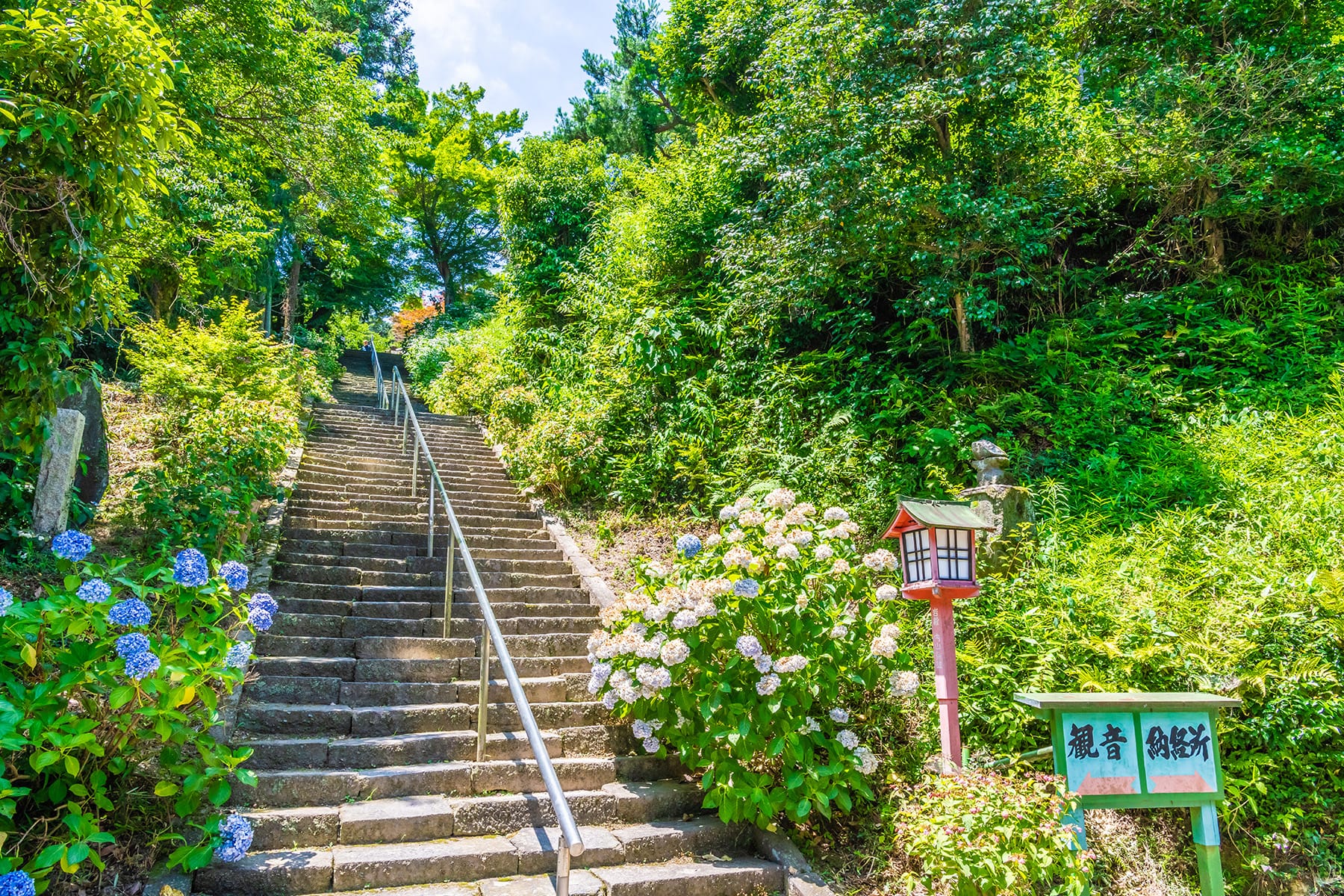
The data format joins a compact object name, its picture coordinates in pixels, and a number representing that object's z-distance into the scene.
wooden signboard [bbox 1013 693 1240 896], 3.08
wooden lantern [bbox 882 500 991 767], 3.54
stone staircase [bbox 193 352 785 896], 3.21
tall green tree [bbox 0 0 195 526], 3.45
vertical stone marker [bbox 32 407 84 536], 4.72
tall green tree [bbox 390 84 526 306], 23.22
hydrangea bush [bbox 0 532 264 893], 2.54
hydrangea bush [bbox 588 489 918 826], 3.57
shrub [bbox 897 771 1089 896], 2.80
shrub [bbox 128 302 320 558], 5.06
